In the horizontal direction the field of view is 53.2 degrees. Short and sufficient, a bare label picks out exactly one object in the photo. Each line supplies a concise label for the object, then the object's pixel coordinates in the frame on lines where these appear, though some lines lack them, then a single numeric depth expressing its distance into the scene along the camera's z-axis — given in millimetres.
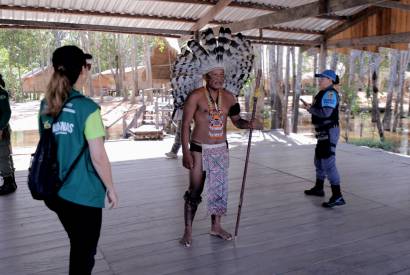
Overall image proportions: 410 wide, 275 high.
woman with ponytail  1824
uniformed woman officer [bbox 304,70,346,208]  3912
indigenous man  3004
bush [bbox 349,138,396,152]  12991
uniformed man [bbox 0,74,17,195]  3991
